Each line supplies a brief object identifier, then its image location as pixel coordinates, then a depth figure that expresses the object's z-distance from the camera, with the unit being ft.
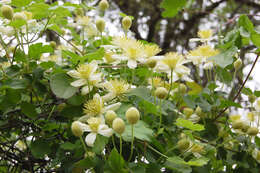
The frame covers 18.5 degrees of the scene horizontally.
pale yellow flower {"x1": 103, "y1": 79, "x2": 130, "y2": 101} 3.24
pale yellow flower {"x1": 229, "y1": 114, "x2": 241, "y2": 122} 3.94
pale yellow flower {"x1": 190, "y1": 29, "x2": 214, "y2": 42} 3.83
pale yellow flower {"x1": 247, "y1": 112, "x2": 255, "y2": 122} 3.79
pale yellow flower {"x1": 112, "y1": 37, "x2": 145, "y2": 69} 3.31
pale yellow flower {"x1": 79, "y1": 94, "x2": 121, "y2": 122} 3.16
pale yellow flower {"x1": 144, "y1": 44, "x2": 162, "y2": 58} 3.35
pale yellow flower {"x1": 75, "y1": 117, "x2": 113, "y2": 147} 3.07
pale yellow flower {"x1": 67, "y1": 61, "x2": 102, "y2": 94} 3.20
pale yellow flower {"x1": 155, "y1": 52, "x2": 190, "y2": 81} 3.35
